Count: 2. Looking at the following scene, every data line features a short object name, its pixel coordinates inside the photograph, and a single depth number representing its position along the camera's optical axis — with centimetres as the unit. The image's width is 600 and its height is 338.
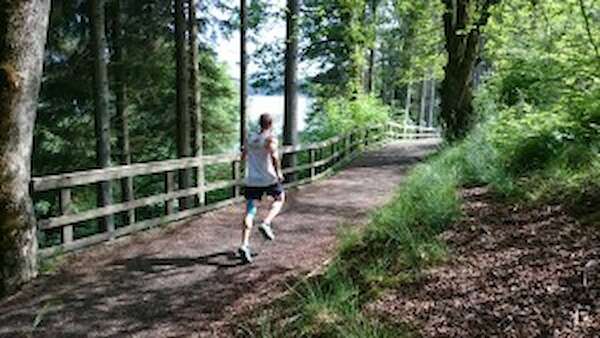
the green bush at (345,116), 2762
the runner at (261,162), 875
